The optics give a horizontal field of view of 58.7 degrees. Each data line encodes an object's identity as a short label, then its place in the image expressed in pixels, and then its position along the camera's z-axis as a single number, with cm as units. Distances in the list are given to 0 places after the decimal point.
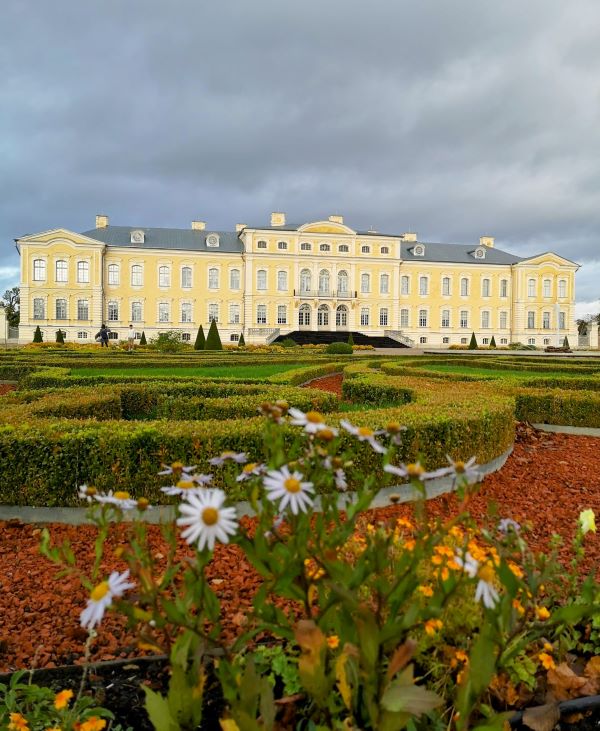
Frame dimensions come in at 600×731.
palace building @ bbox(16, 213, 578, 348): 4225
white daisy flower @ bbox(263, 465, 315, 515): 120
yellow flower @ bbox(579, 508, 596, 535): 190
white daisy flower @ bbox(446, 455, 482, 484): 129
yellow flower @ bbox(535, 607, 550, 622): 175
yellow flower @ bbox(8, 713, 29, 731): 157
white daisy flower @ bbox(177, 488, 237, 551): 110
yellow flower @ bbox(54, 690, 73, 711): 151
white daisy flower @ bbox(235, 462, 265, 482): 140
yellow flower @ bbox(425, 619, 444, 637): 171
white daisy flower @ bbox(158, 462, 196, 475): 138
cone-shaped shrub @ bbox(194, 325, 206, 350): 2858
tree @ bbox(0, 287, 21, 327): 6247
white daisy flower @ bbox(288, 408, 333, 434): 128
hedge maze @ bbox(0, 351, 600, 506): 356
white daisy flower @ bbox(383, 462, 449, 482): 124
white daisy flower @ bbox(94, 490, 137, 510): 131
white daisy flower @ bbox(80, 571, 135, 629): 110
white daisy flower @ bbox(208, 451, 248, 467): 147
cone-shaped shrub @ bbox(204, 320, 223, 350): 2838
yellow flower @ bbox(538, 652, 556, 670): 183
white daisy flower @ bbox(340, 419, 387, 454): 129
